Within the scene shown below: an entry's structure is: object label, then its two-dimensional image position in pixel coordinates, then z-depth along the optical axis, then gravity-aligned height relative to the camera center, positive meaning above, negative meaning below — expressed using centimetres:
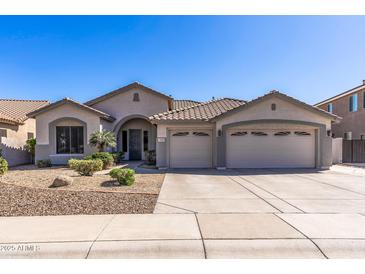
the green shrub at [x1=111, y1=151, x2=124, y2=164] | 1675 -148
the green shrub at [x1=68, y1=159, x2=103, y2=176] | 1158 -148
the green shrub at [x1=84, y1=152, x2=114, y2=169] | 1498 -136
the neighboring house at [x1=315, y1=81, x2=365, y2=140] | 2164 +245
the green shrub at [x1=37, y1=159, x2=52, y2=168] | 1592 -182
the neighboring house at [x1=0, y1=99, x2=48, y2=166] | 1655 +42
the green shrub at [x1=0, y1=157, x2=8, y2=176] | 1036 -133
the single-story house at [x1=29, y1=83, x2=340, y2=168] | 1461 +2
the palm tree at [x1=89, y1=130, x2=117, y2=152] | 1605 -27
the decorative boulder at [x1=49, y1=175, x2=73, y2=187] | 885 -168
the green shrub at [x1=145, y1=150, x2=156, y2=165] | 1711 -150
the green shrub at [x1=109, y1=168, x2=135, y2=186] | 915 -153
